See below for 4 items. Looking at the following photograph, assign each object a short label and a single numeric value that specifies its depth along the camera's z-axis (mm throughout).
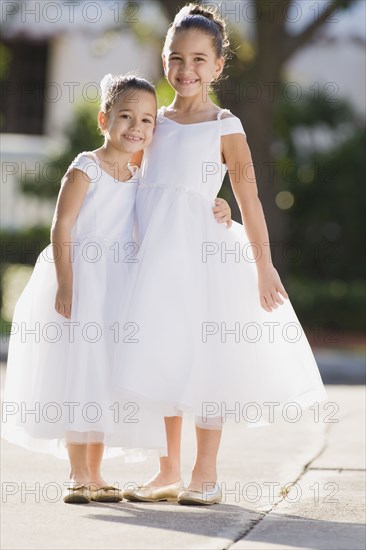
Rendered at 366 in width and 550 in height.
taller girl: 7794
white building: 41106
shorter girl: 7807
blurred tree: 25321
